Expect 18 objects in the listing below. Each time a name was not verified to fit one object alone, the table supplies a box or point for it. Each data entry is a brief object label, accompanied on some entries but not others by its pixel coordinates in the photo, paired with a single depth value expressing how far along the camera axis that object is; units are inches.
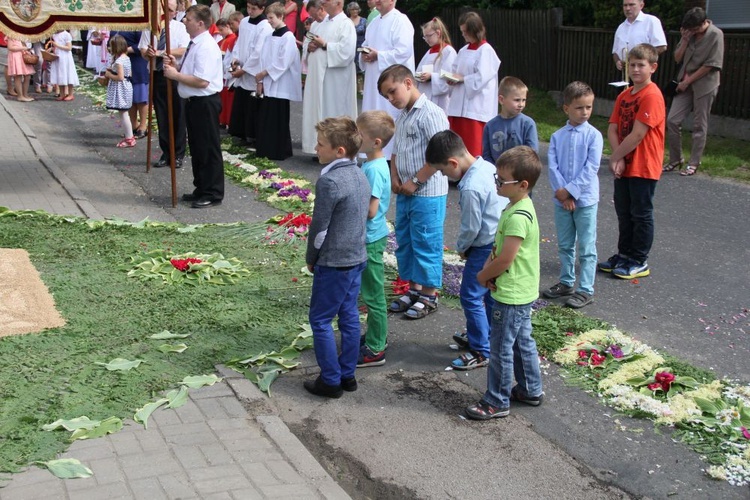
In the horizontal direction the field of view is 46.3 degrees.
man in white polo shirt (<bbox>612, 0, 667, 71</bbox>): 472.7
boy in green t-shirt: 189.5
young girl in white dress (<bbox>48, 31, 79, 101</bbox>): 709.9
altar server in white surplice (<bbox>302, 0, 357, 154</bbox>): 471.8
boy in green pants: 216.4
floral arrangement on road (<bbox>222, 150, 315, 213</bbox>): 382.3
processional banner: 369.1
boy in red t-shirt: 283.3
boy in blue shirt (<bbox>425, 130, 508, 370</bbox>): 213.5
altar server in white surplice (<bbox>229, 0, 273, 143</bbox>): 507.5
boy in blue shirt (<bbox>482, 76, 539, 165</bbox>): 266.4
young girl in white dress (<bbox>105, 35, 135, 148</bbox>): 499.5
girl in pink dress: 690.2
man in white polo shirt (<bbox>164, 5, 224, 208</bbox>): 366.0
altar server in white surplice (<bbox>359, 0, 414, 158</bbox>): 452.8
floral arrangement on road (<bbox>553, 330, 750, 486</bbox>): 179.9
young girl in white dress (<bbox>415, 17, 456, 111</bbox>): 422.9
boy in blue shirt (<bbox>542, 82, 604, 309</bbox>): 266.1
